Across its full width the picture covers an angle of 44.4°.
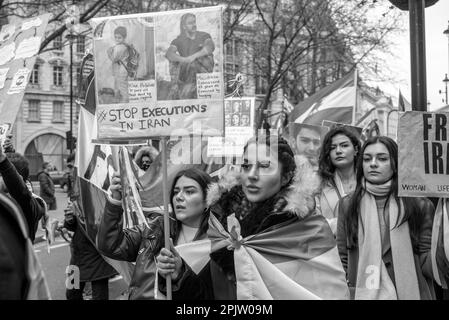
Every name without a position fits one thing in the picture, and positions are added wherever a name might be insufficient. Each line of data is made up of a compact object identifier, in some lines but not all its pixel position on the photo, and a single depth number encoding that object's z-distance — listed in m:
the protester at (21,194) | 3.42
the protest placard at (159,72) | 3.15
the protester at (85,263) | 5.61
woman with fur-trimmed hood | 2.79
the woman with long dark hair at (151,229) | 3.25
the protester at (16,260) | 1.40
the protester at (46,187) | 12.93
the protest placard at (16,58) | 3.91
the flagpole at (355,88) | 8.24
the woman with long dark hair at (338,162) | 4.56
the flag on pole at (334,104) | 8.34
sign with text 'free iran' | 3.10
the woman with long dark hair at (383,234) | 3.11
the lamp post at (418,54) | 4.23
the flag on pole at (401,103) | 8.70
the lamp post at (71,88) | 14.32
